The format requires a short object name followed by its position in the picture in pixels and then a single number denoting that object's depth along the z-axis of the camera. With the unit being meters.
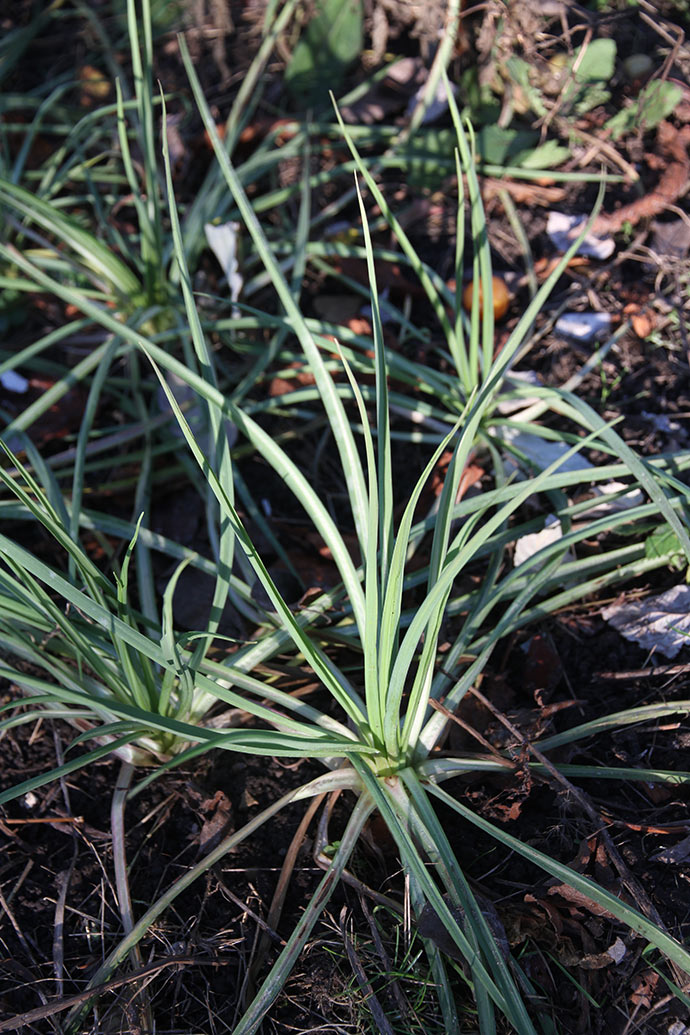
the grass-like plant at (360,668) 0.88
